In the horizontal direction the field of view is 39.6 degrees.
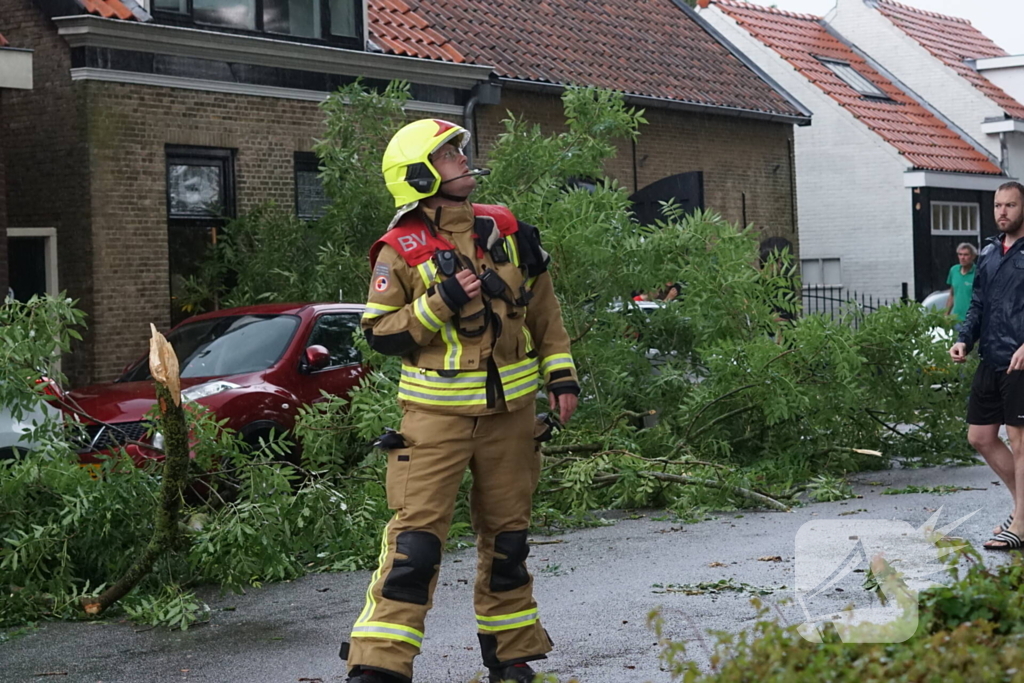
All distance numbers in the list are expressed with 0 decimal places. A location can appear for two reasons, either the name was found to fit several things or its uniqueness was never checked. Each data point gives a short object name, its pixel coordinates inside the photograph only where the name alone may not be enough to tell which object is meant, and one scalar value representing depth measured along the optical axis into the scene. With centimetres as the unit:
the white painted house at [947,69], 3209
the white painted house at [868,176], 2966
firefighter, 502
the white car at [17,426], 786
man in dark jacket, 752
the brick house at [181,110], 1513
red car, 1002
